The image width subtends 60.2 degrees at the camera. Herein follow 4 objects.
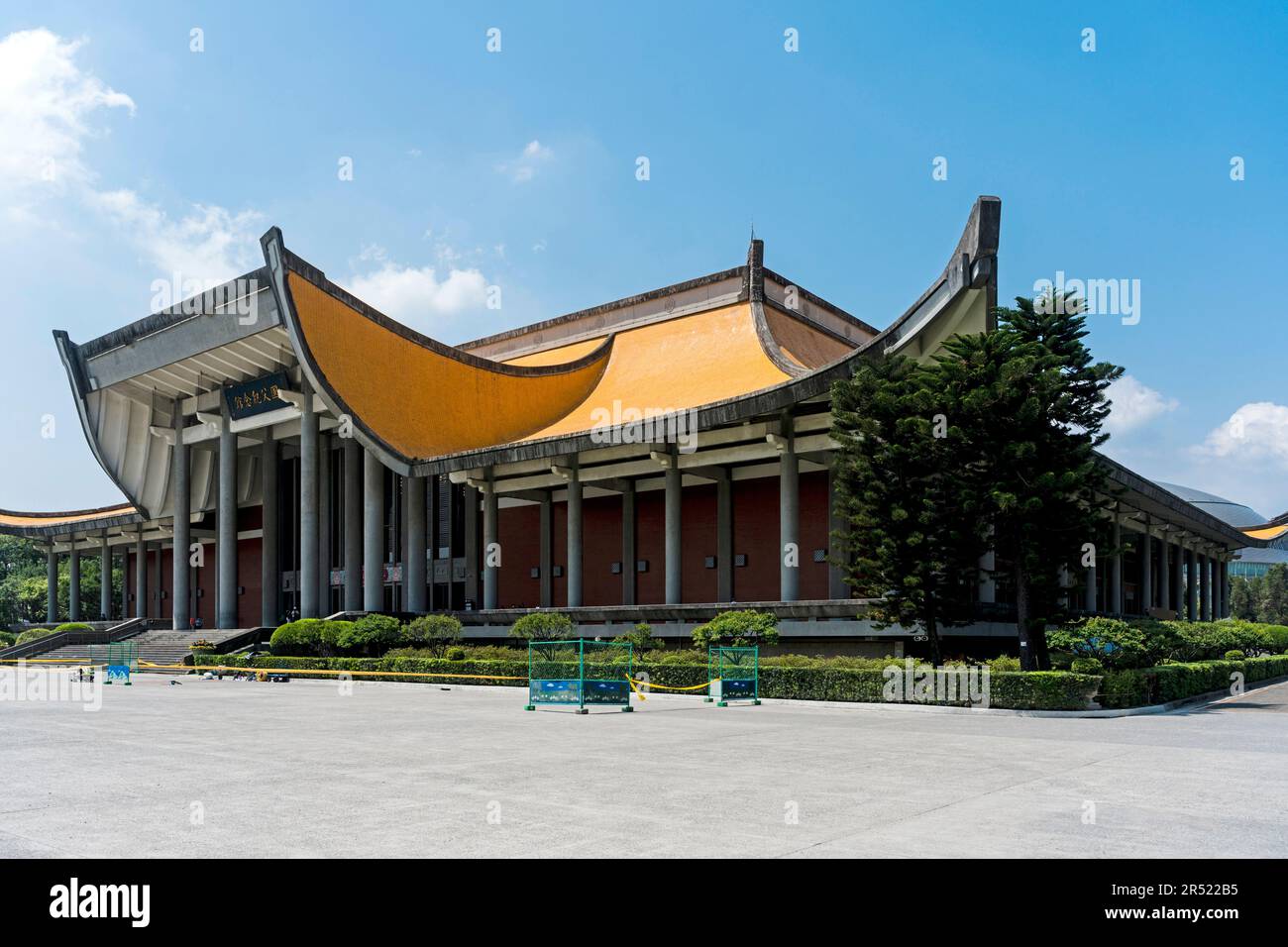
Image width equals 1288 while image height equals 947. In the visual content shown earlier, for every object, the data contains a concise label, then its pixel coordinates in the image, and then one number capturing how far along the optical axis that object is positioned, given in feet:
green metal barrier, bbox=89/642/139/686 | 95.61
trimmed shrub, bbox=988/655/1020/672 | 62.80
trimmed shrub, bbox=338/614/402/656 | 100.94
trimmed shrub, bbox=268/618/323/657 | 105.50
